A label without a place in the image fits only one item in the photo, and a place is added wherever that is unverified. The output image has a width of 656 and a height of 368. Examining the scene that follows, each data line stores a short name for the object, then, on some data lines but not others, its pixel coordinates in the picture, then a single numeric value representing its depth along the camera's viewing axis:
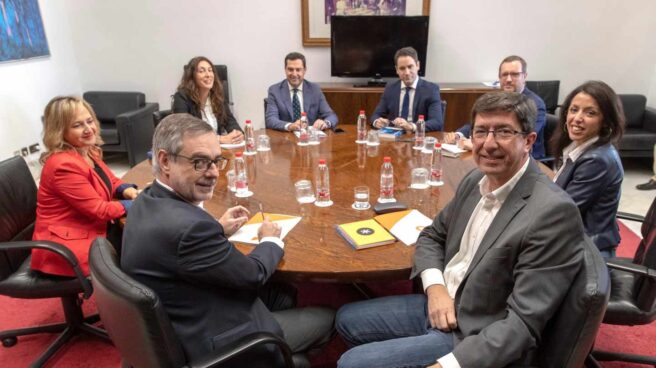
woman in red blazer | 1.91
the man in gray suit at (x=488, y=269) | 1.15
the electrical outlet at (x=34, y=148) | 4.59
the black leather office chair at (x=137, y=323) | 1.06
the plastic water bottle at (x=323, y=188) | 1.97
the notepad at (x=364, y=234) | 1.59
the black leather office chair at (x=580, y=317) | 1.07
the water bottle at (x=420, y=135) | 2.91
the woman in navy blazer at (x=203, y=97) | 3.39
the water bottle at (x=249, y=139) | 2.82
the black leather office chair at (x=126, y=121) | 4.54
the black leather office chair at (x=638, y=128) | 4.36
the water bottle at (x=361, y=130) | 3.11
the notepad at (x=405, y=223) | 1.67
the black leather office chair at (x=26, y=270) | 1.85
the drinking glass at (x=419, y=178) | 2.19
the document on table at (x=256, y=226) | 1.66
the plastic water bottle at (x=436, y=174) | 2.22
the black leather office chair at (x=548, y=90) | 4.89
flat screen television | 4.73
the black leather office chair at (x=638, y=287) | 1.62
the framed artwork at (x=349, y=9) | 4.84
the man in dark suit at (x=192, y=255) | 1.18
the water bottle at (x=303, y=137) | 3.01
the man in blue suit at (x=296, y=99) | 3.64
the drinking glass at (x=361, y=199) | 1.92
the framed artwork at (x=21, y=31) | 4.15
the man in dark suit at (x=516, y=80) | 3.14
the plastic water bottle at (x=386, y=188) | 1.99
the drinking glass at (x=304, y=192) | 2.02
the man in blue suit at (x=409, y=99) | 3.51
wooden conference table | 1.47
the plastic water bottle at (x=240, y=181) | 2.10
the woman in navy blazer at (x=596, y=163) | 1.85
